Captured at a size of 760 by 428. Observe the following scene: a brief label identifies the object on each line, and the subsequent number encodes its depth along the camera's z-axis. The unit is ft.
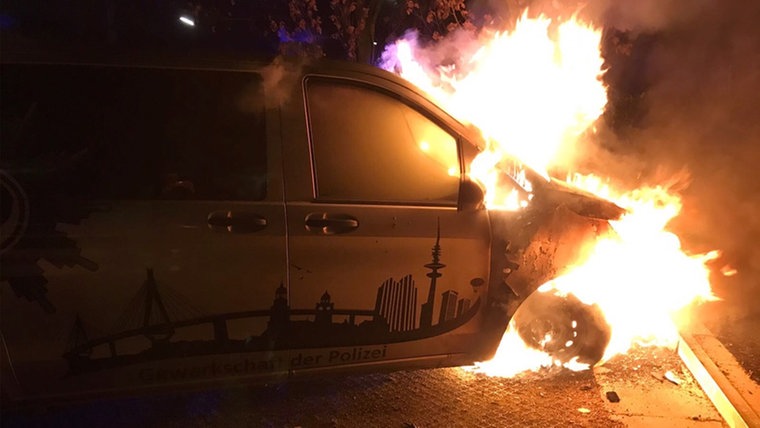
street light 39.21
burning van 8.87
